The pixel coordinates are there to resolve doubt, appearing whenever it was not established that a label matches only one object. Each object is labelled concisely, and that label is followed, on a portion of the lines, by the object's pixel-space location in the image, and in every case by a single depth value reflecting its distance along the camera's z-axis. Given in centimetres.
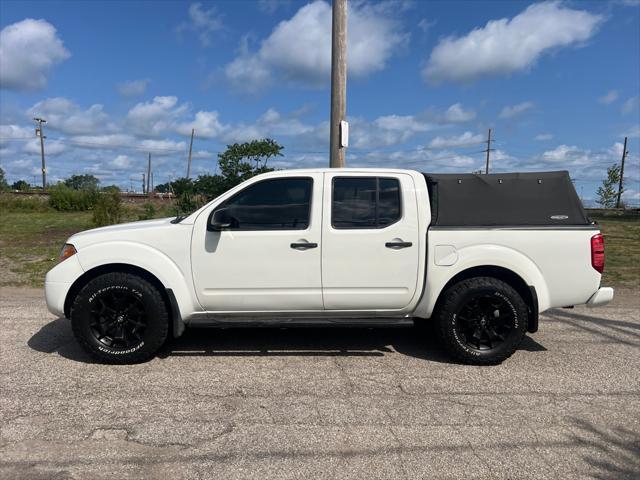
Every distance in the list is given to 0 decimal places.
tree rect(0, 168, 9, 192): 6455
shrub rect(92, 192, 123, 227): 1516
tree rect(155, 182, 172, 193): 8999
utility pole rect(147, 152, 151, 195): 8466
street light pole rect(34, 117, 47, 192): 6061
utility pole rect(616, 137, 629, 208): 5531
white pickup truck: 458
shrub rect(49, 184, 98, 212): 3266
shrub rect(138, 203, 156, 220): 1473
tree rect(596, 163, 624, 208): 5619
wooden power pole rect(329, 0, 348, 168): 748
